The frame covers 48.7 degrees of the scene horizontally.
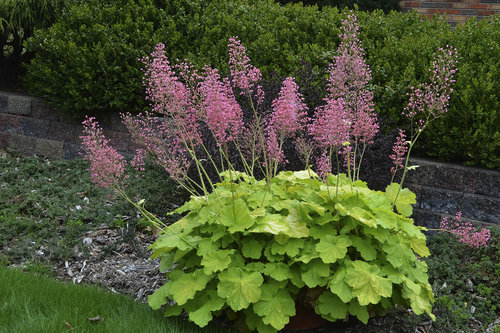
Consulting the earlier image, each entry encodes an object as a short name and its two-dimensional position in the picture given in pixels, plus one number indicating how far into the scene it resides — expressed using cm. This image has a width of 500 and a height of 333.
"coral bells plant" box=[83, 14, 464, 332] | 262
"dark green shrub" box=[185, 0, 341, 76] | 535
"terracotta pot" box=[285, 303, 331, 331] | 290
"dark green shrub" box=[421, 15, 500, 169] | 429
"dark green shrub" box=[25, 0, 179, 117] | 566
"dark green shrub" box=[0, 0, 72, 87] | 620
